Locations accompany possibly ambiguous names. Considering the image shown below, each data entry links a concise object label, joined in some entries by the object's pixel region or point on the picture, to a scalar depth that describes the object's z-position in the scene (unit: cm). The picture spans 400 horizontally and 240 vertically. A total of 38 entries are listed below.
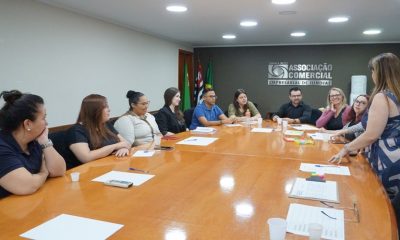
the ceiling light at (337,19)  422
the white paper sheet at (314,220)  116
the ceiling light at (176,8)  361
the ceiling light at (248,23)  461
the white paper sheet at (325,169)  199
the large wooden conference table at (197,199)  120
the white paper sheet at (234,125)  427
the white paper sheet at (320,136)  322
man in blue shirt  439
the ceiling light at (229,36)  606
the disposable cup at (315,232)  102
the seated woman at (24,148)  151
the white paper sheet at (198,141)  290
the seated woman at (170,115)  391
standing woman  198
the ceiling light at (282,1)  331
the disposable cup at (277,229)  103
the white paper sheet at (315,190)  152
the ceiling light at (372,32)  526
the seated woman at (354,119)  310
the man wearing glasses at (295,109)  505
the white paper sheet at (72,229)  112
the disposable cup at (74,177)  174
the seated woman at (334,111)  416
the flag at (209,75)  790
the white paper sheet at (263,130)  372
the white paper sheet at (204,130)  360
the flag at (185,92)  741
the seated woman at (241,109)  498
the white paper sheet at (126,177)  176
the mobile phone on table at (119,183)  164
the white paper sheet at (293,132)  353
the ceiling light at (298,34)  570
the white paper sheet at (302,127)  397
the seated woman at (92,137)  228
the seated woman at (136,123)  306
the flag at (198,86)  773
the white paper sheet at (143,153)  237
